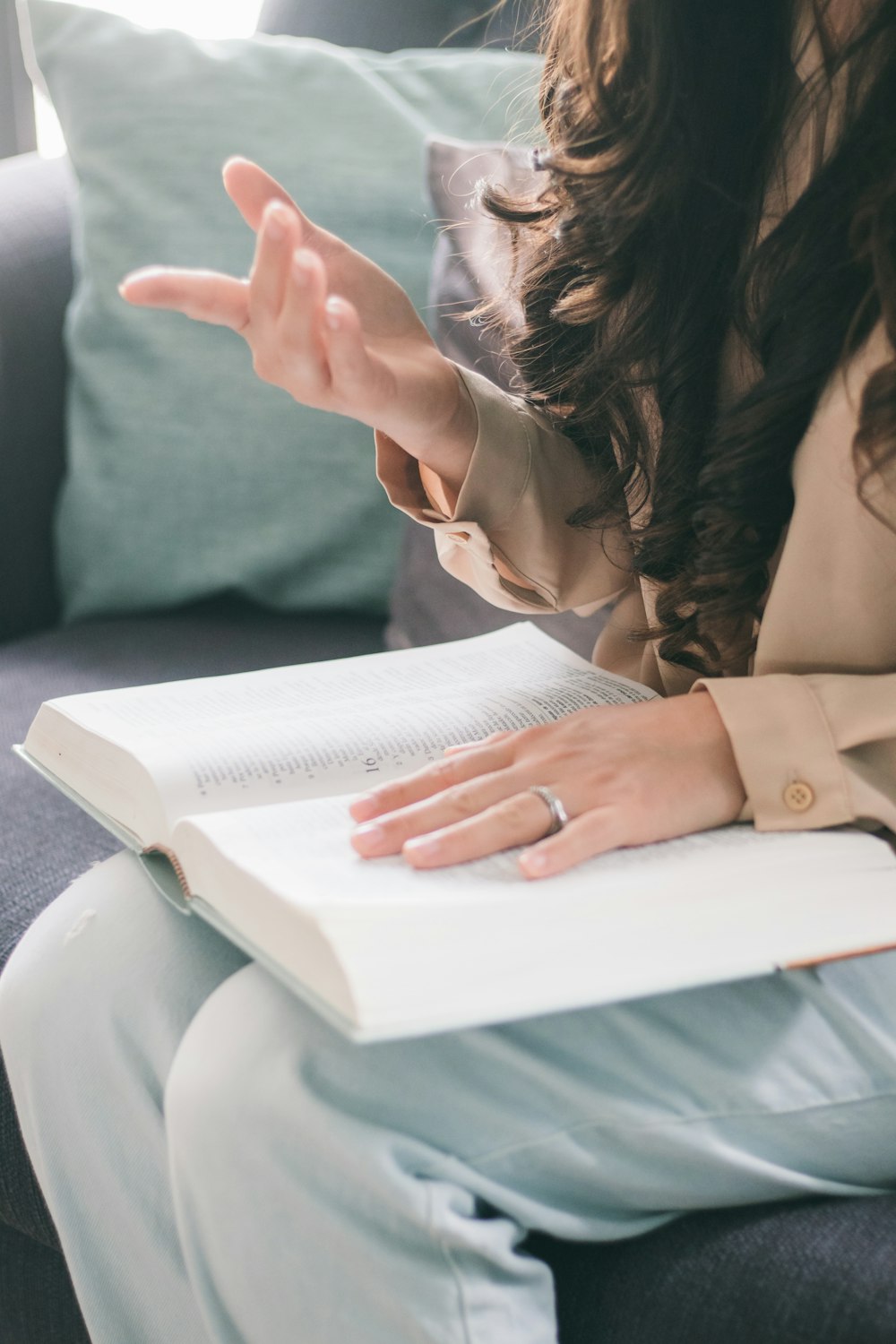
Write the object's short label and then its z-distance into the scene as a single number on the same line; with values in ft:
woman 4.04
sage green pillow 5.86
